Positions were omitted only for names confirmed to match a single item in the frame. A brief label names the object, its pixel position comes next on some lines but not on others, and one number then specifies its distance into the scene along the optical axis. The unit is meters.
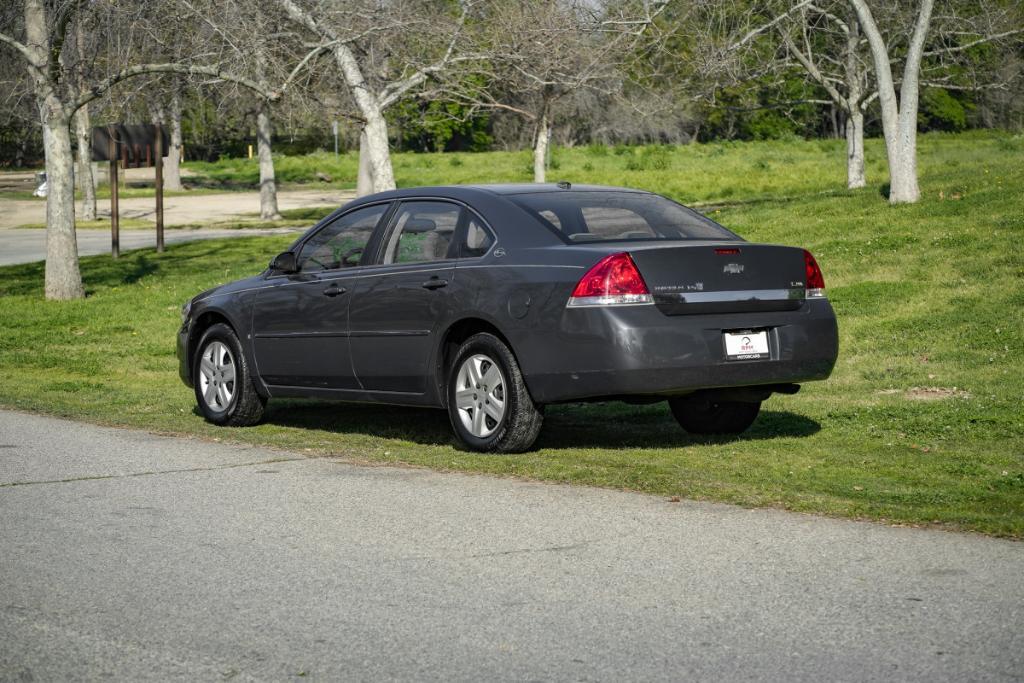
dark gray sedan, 7.86
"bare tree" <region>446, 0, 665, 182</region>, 21.69
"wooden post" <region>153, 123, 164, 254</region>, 27.53
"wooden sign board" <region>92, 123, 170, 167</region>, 27.14
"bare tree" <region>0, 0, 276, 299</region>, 19.58
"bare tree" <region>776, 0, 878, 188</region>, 34.81
